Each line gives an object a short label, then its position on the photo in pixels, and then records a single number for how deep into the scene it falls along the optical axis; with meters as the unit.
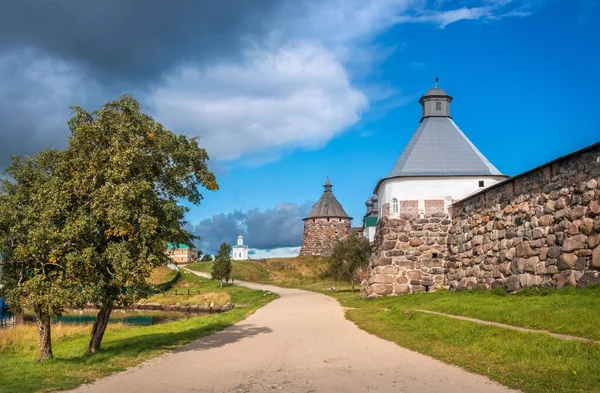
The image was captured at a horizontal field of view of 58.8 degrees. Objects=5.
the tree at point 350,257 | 38.31
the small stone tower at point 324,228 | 76.62
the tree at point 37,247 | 12.18
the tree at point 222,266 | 58.59
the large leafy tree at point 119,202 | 12.48
